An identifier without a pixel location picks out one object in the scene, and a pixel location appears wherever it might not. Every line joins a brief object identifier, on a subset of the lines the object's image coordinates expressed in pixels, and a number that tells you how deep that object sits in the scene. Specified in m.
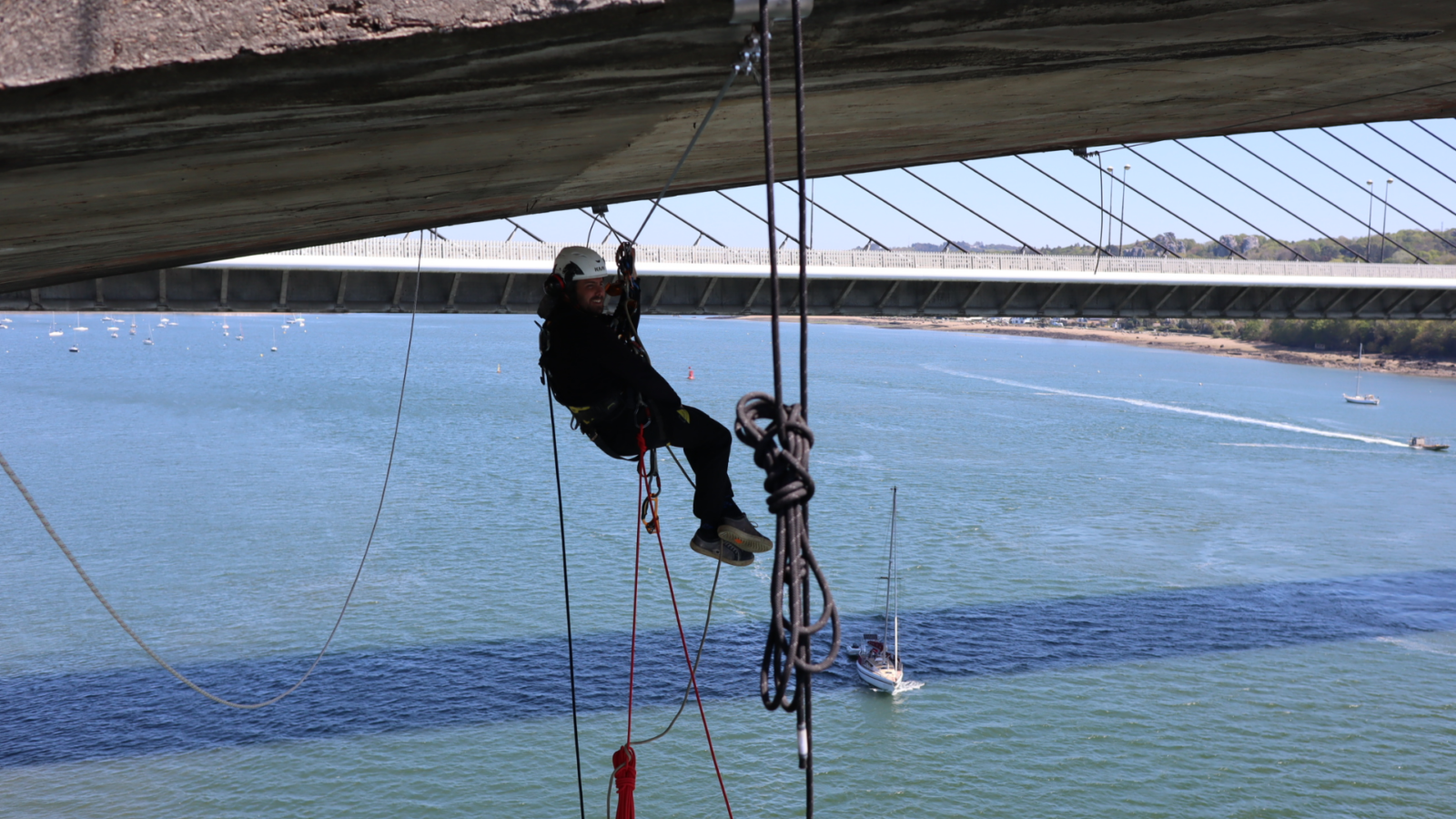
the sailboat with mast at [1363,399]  60.00
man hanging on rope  4.95
